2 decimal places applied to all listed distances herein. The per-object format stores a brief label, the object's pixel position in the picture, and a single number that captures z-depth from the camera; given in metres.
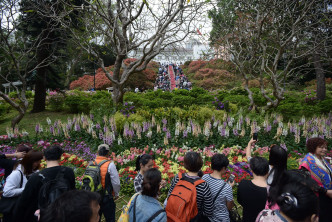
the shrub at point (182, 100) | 14.03
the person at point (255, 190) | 2.52
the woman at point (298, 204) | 1.62
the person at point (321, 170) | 2.81
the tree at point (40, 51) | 13.06
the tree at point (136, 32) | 8.88
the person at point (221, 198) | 2.67
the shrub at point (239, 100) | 13.53
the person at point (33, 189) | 2.51
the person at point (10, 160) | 3.32
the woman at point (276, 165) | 2.37
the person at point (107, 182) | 3.14
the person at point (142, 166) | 2.96
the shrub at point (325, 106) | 12.23
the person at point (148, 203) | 2.13
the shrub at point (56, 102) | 15.40
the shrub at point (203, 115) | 9.20
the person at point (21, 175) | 2.78
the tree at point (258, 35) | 8.59
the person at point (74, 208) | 1.50
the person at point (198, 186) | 2.57
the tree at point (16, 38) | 9.12
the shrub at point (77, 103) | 14.14
